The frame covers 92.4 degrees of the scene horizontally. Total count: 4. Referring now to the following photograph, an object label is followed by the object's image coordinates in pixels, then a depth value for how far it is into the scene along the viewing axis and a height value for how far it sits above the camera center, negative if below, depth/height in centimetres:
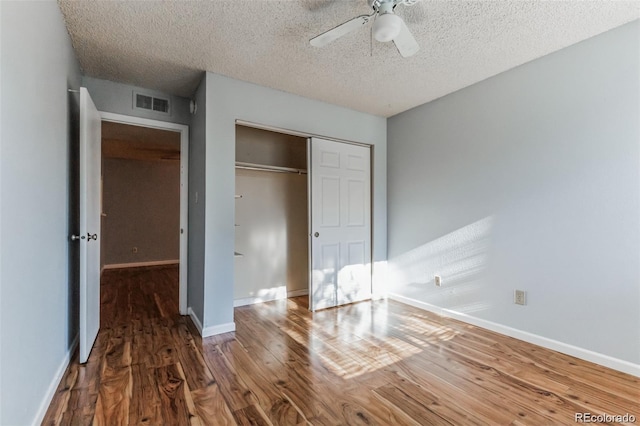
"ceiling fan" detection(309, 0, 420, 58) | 173 +110
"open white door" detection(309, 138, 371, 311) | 369 -14
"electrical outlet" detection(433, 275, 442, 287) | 349 -78
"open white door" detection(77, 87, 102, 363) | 226 -10
